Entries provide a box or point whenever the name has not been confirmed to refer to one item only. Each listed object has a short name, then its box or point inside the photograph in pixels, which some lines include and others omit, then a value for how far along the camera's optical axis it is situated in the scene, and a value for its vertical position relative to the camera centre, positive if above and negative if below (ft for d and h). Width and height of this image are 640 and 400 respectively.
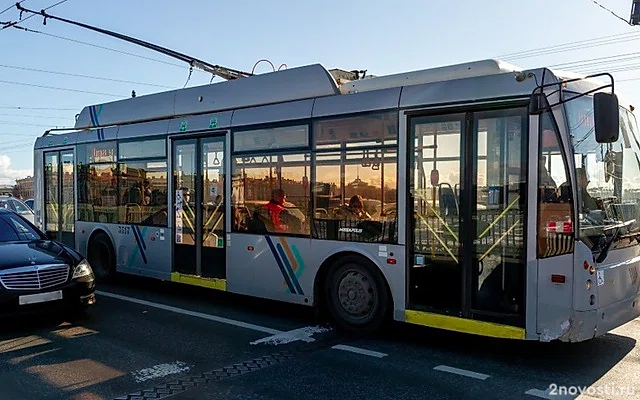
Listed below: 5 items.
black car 24.38 -3.52
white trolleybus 19.66 -0.18
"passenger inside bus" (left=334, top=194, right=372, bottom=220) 24.27 -0.72
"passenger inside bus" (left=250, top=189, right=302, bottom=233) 26.91 -1.16
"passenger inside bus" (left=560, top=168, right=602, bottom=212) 19.58 +0.02
